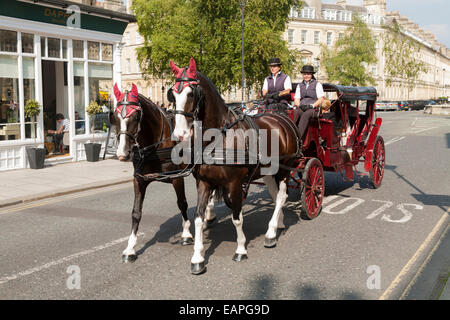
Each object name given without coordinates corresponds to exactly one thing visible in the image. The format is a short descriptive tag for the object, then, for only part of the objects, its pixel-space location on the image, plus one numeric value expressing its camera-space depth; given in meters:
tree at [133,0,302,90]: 24.67
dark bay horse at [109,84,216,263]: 4.98
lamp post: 22.72
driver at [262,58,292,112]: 7.21
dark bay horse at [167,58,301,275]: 4.70
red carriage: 7.48
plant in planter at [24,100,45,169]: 13.30
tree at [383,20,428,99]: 67.66
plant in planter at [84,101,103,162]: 15.06
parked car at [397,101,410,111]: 63.69
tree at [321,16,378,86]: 55.78
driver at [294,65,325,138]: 7.38
